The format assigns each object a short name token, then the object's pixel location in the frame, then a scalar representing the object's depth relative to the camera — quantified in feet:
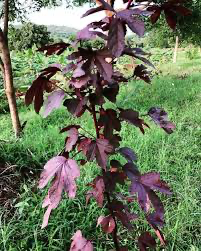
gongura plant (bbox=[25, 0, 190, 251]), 2.05
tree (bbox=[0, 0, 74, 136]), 8.49
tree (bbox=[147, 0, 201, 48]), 29.96
